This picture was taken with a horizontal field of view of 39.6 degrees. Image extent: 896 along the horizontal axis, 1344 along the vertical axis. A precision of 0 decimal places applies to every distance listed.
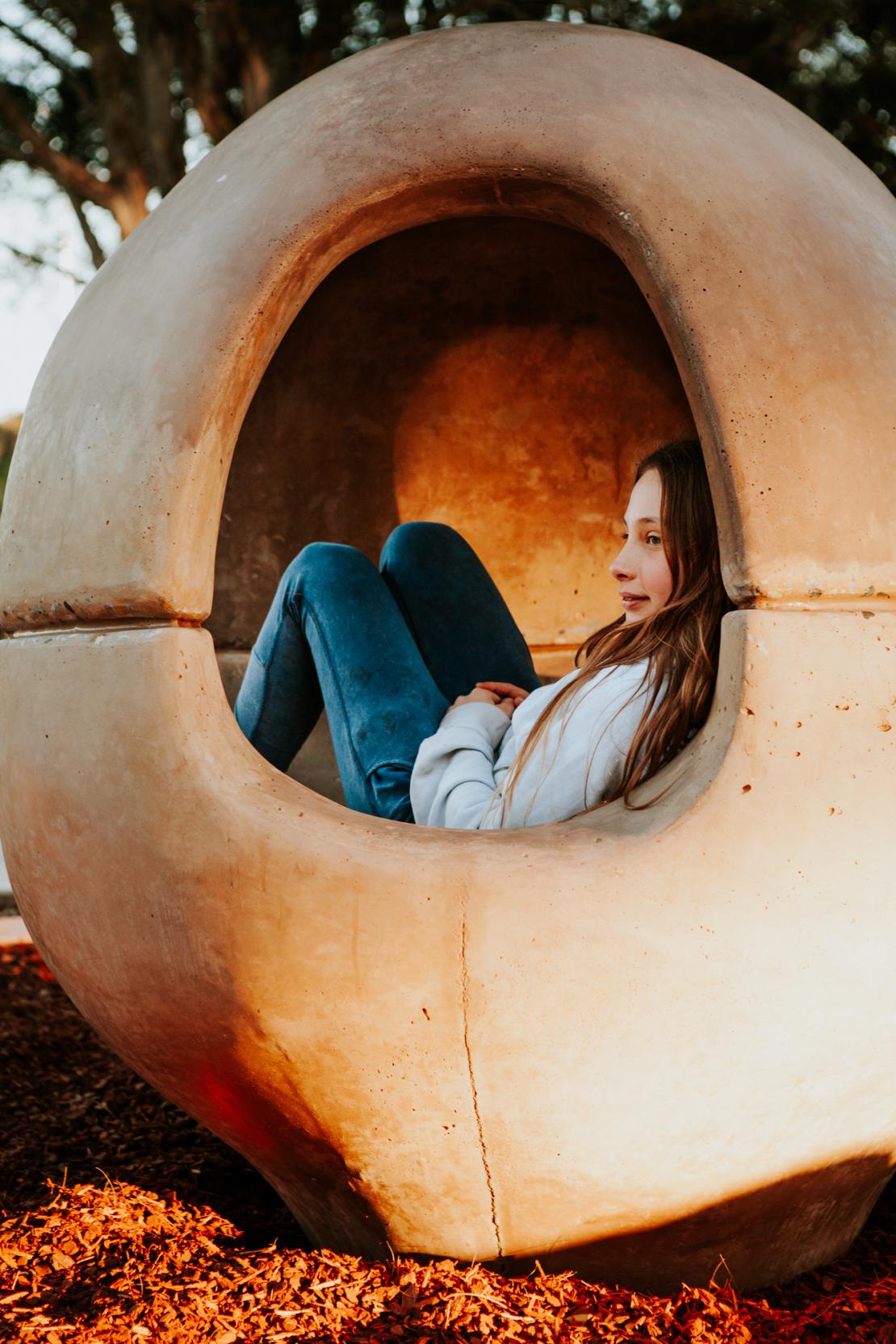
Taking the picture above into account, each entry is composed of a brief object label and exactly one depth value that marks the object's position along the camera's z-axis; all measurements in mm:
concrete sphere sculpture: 1941
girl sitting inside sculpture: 2234
